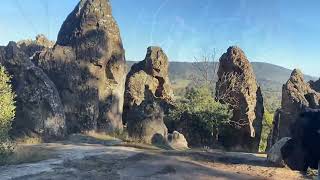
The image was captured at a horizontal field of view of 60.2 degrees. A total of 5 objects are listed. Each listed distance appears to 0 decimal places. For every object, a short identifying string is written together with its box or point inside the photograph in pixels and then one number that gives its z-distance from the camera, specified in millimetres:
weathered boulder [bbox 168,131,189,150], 17316
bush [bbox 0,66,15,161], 10184
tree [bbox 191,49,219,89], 33531
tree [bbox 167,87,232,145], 23076
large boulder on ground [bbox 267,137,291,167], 10734
